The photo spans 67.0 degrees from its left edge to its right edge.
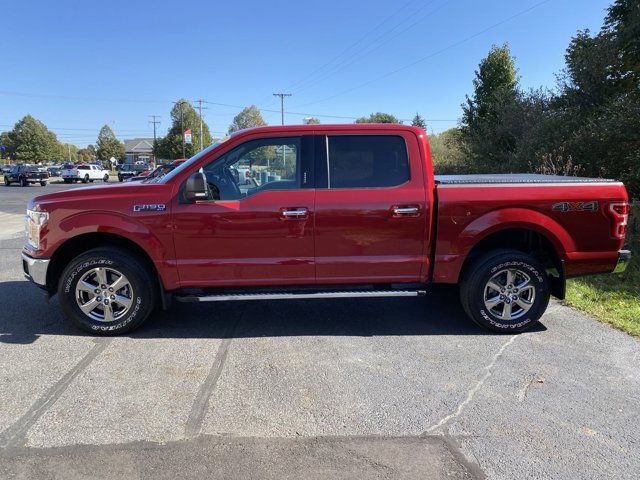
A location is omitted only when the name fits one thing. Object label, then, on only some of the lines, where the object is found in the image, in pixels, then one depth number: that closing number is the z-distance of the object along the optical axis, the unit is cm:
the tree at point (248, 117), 8419
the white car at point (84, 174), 4302
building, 12711
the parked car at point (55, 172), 5962
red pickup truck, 454
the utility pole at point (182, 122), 6200
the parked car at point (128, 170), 4741
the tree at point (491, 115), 1759
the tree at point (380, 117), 8088
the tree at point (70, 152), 14225
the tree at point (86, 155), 13230
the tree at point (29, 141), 9356
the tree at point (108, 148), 11175
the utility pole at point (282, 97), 7275
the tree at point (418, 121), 7314
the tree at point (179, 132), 6519
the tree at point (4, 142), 9662
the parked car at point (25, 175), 3680
